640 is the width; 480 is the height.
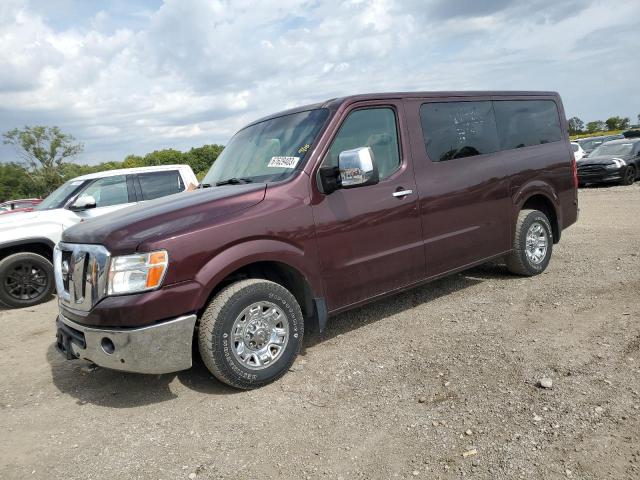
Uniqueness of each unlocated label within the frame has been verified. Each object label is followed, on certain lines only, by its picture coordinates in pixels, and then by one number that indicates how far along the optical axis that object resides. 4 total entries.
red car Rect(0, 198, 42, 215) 18.39
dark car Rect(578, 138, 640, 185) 15.60
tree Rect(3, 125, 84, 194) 59.50
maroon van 3.22
